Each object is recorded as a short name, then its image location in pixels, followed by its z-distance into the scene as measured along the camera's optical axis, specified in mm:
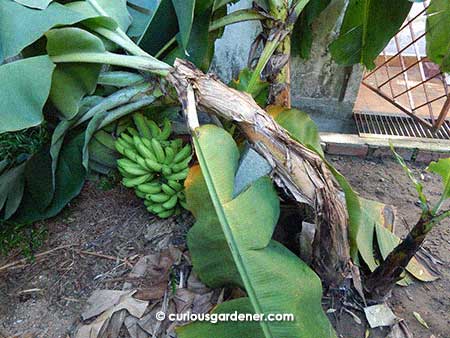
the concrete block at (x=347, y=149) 1534
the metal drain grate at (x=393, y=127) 1724
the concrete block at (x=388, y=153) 1539
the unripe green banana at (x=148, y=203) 1120
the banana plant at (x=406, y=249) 770
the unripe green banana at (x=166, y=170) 1059
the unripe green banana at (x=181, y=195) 1097
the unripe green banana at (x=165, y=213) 1118
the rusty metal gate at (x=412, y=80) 2037
